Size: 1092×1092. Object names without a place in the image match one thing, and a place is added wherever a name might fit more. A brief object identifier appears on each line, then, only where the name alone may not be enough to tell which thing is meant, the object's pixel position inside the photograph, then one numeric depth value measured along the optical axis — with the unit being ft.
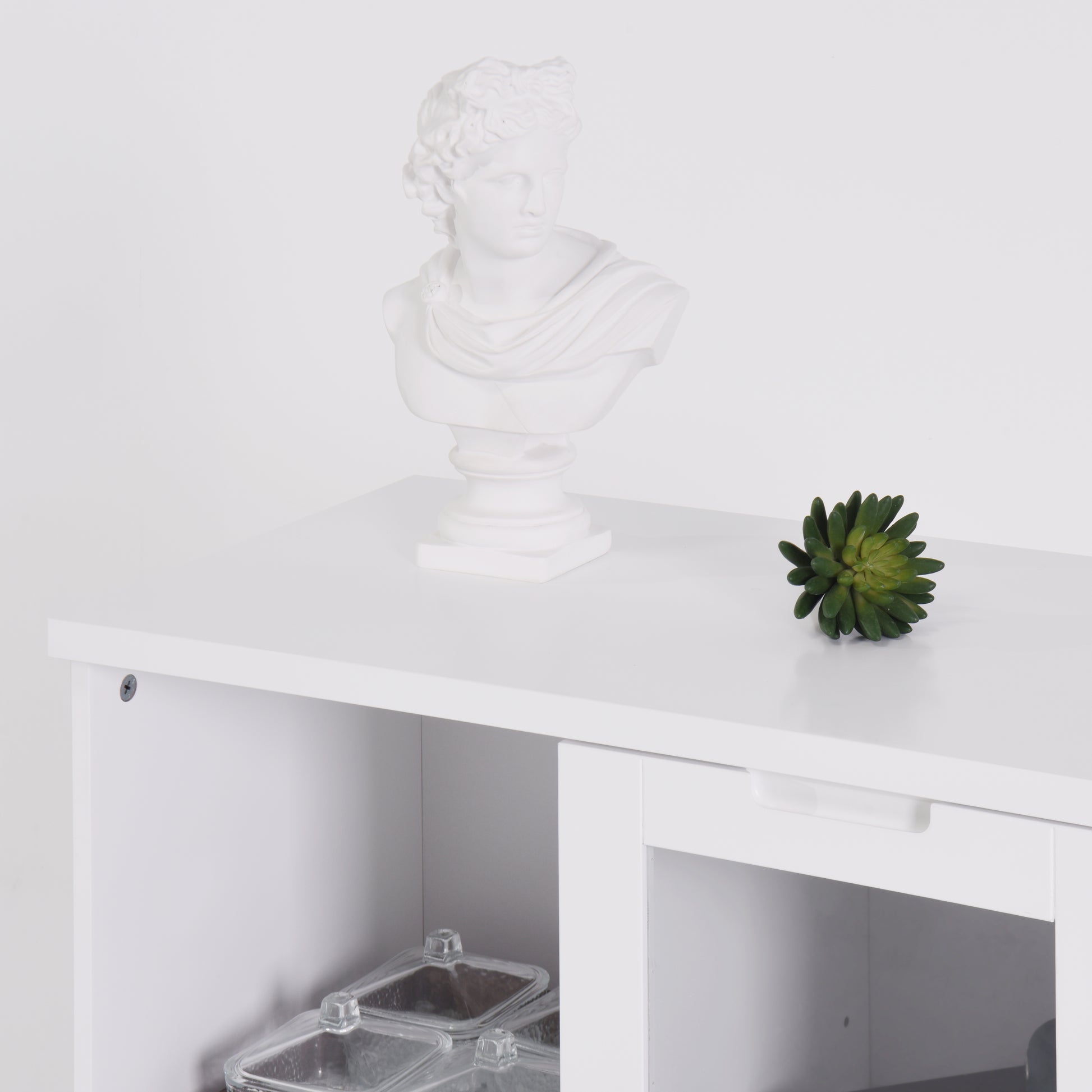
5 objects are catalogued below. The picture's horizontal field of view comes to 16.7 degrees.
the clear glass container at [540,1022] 6.53
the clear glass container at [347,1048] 6.40
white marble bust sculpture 6.11
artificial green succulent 5.91
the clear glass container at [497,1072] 6.35
